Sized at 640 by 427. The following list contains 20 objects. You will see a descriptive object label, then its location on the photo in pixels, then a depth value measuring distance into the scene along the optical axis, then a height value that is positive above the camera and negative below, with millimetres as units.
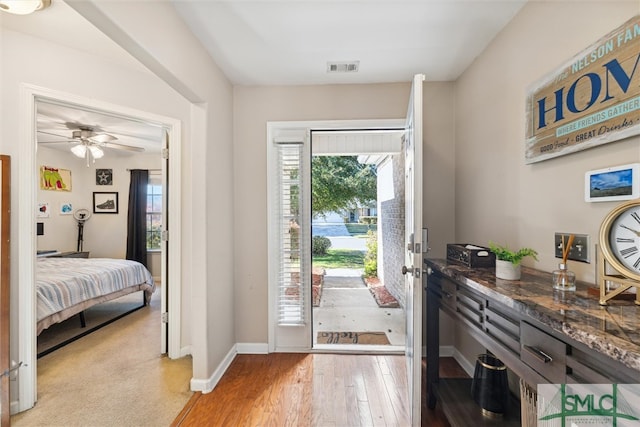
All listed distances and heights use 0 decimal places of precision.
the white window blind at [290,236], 2570 -197
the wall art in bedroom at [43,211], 4621 +77
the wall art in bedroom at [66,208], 4965 +137
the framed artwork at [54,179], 4594 +650
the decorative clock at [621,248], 837 -103
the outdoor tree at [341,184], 5613 +669
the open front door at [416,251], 1517 -207
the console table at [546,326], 665 -351
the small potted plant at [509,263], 1246 -223
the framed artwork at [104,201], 5309 +285
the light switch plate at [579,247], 1174 -141
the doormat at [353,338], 2766 -1297
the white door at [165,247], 2516 -293
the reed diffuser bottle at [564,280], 1068 -258
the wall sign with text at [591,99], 983 +501
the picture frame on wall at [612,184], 976 +125
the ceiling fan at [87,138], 3479 +1024
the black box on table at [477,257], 1527 -235
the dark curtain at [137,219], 5199 -69
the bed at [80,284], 2570 -784
